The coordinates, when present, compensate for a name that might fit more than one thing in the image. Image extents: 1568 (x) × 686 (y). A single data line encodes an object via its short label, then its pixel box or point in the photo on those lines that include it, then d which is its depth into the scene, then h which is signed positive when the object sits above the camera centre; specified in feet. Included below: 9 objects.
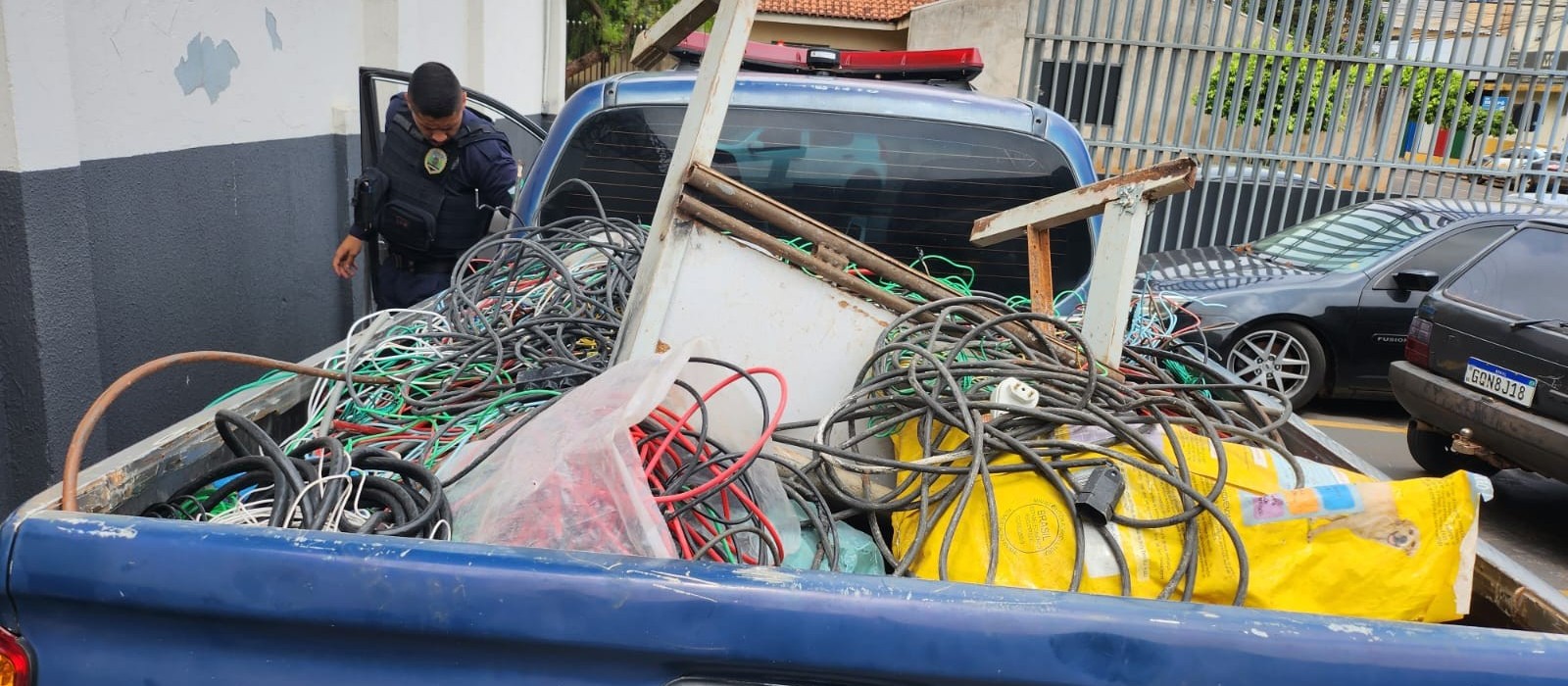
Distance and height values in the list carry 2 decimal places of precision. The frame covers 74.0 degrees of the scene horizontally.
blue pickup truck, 4.07 -2.13
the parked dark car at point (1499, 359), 16.57 -3.90
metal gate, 36.01 +0.19
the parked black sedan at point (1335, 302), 23.34 -4.29
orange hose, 4.75 -1.96
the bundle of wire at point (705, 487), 5.64 -2.36
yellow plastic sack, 5.39 -2.30
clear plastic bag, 5.12 -2.20
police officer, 13.88 -2.05
